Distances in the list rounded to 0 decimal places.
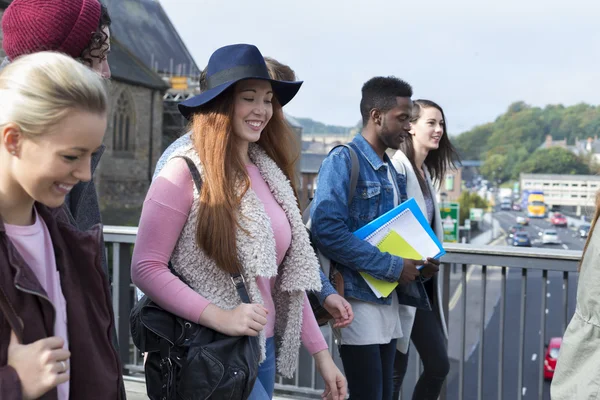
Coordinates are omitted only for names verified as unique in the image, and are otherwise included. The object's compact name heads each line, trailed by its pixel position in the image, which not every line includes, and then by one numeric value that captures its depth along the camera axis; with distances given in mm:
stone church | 43031
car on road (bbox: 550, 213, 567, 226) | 98750
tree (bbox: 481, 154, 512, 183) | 103438
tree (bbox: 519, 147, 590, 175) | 80100
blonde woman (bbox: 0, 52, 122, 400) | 1216
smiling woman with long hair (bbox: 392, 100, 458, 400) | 3449
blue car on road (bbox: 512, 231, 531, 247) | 74000
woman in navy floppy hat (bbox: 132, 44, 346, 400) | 1909
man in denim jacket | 2812
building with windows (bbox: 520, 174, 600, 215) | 83562
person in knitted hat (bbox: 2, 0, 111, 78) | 1725
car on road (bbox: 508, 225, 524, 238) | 94150
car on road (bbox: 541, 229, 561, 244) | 78412
